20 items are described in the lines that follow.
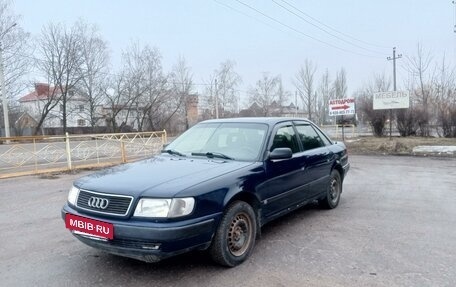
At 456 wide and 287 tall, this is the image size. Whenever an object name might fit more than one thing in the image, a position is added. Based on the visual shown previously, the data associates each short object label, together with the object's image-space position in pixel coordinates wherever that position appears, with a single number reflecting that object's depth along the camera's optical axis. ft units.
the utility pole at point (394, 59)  116.13
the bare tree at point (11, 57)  104.37
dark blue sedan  10.74
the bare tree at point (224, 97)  182.80
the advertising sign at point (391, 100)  71.82
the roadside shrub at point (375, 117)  88.69
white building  129.08
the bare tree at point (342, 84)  194.80
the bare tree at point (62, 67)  124.77
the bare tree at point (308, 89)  180.55
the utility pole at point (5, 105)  87.56
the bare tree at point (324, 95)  199.52
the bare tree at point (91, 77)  130.31
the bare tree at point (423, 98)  84.43
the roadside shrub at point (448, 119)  79.97
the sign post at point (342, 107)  71.57
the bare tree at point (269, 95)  201.05
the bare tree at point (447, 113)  80.23
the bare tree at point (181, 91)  154.81
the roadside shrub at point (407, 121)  85.61
